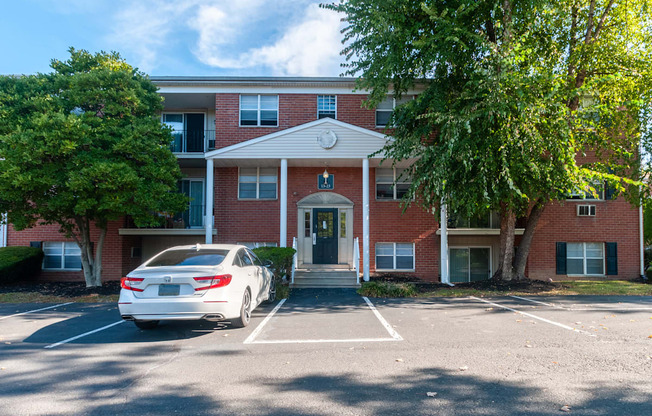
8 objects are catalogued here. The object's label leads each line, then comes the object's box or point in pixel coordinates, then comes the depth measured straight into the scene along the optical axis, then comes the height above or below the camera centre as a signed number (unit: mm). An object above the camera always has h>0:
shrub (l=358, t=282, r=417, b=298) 11195 -1639
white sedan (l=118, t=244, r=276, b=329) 6254 -957
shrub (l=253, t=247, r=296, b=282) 10930 -734
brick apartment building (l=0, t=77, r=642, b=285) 15375 +544
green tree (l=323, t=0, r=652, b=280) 10297 +3846
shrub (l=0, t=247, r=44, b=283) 13727 -1160
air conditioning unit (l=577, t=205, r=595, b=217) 16078 +836
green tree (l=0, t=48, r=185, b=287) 10773 +2204
